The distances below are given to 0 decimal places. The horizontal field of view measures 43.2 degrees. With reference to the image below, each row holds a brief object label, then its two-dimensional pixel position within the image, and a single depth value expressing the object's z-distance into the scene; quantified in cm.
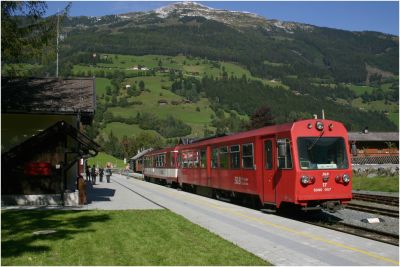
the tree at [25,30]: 1767
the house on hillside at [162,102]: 13962
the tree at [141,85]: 15038
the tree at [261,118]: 7256
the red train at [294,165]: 1438
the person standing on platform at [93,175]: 3984
